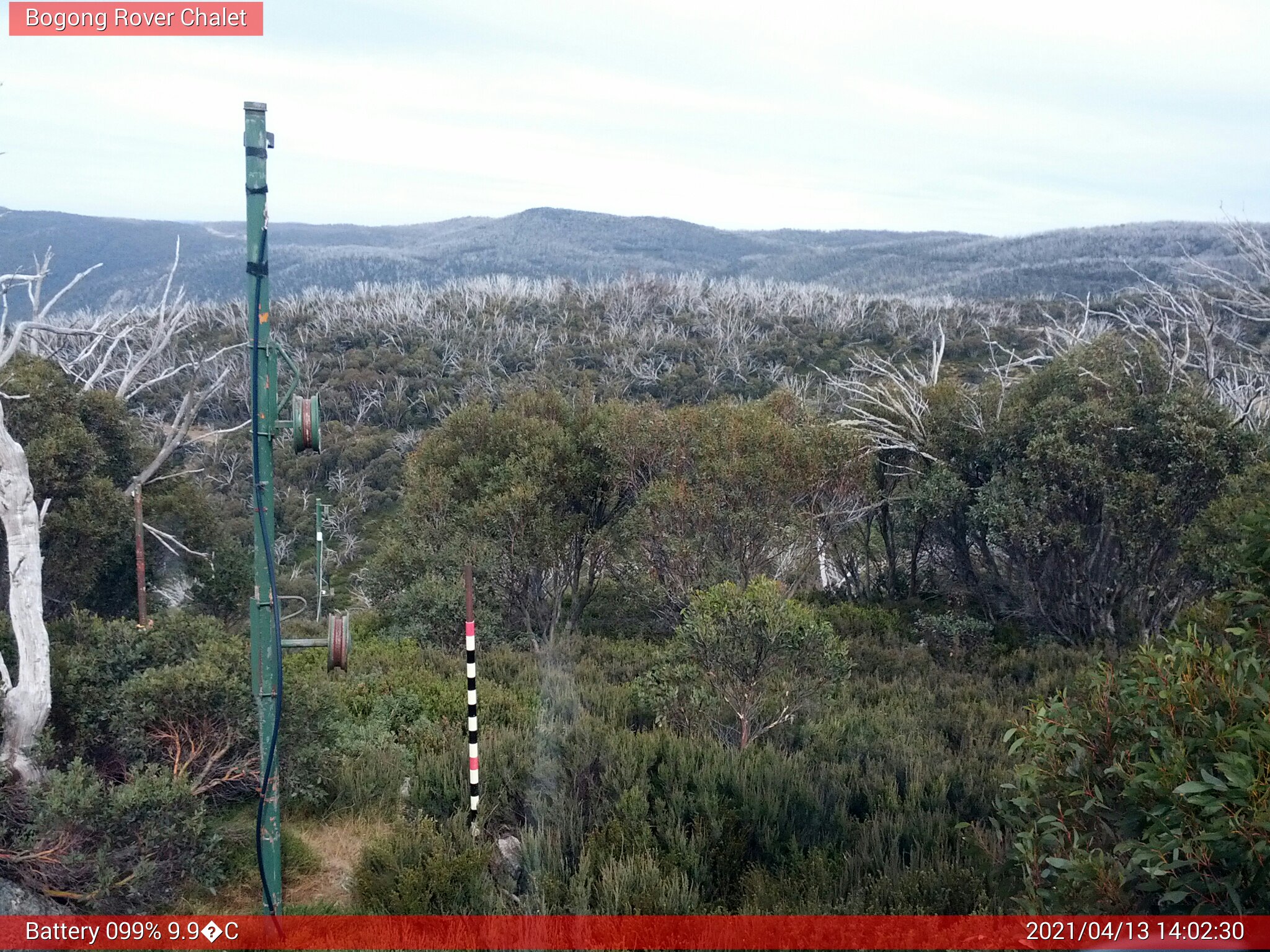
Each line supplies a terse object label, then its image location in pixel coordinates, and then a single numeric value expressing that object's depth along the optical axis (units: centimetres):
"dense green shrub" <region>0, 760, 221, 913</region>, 529
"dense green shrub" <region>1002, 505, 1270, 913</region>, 292
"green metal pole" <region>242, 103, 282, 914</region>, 445
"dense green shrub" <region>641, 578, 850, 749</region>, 846
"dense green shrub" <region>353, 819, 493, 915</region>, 520
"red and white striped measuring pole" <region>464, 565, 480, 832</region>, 579
